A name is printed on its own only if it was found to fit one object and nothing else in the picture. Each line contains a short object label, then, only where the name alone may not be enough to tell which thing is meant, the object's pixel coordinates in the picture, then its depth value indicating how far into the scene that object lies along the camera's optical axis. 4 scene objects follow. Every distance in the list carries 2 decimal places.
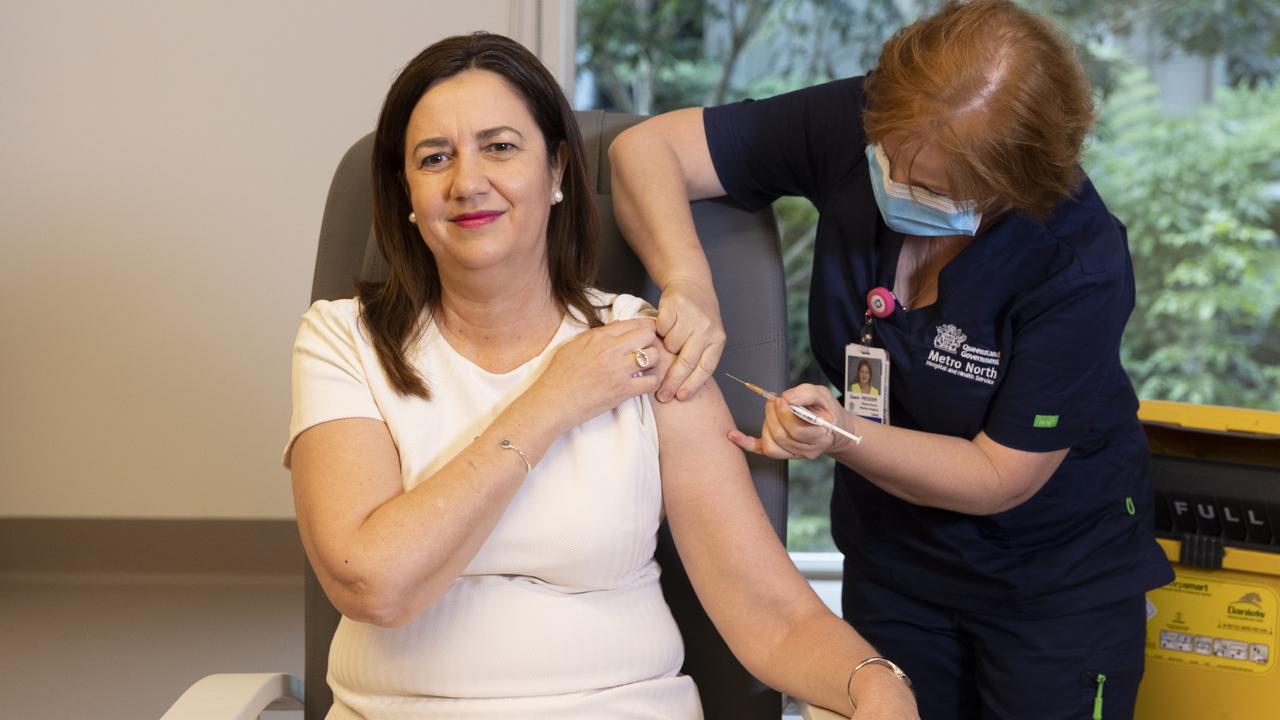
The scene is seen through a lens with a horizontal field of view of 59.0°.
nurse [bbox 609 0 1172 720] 1.38
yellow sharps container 1.86
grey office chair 1.57
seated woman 1.29
